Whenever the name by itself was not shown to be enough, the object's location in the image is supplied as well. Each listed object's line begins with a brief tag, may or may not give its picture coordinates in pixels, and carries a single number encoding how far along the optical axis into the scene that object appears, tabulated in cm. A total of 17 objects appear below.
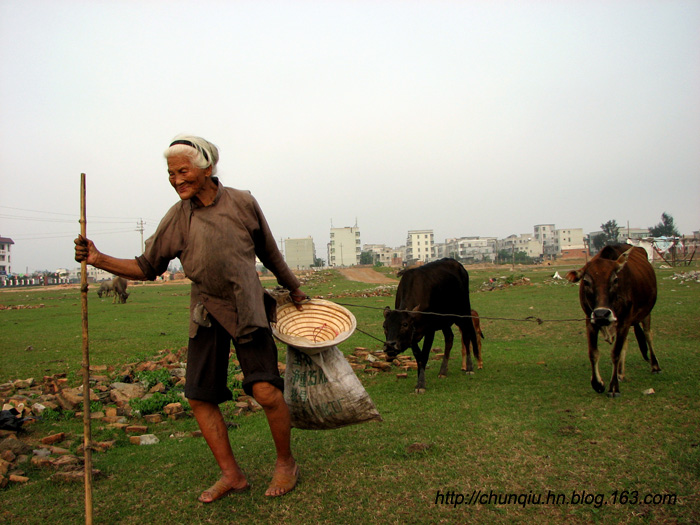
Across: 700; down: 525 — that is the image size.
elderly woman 335
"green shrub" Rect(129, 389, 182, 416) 623
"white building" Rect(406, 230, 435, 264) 13450
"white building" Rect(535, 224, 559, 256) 13588
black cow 666
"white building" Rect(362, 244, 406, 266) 14388
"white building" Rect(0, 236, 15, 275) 9174
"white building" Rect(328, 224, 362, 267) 11456
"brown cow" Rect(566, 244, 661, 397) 595
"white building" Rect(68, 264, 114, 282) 12012
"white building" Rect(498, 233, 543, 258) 12838
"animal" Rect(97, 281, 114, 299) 3216
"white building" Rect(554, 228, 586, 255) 12908
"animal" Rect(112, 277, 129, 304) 2651
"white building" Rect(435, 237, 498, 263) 12871
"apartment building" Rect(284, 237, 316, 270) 10150
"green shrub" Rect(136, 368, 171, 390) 736
